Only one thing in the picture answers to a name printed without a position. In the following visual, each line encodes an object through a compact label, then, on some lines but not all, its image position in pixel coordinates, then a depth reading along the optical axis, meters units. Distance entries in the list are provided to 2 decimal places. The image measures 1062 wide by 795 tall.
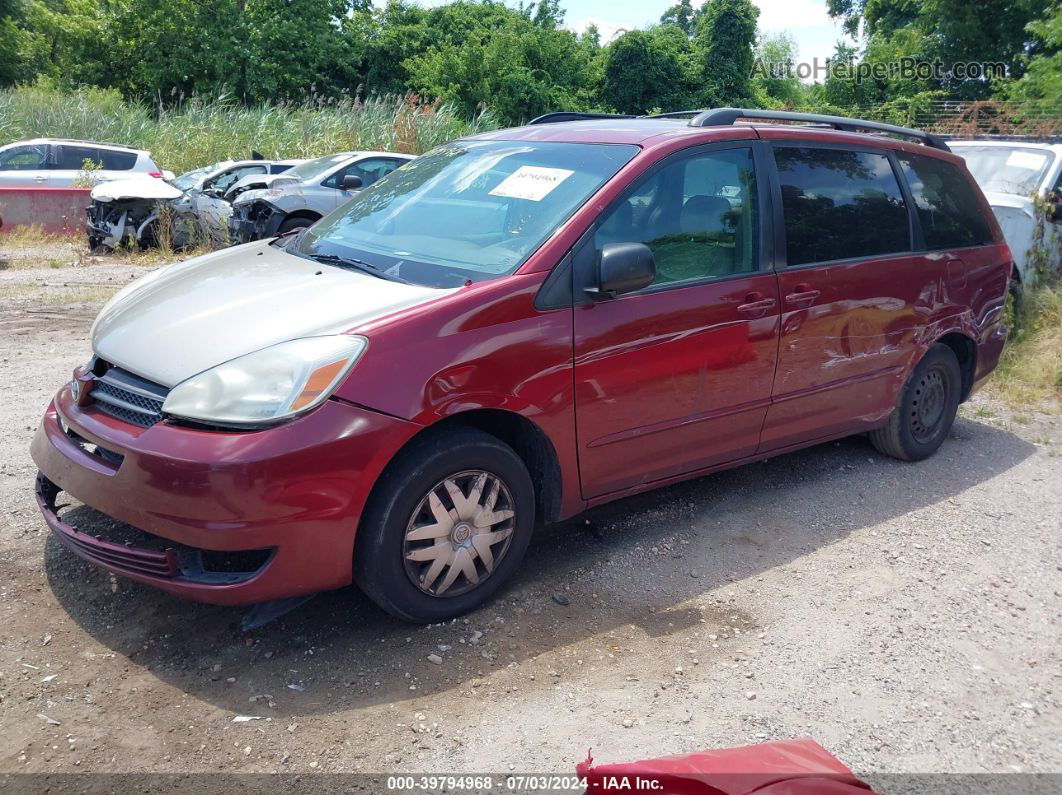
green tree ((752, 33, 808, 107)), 38.44
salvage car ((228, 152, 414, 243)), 12.03
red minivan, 3.19
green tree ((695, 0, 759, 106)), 35.91
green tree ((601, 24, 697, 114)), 34.94
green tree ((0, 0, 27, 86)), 32.97
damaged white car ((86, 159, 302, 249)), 13.26
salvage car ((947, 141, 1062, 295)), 8.41
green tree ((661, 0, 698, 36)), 61.32
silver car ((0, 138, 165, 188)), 15.99
